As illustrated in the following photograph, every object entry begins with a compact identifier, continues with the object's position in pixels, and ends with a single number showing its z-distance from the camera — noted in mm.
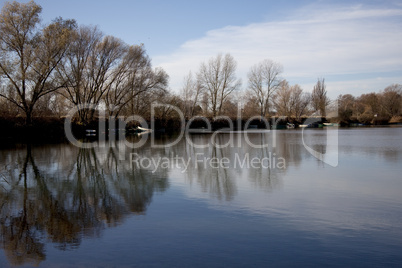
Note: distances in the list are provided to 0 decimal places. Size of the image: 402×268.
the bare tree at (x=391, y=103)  73219
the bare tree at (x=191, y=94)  57500
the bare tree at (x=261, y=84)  65375
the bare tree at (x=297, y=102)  71819
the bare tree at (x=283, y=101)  70812
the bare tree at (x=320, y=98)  75812
